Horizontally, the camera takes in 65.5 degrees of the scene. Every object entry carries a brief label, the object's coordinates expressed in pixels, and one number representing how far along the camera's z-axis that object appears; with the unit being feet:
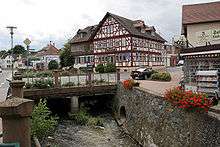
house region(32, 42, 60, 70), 117.47
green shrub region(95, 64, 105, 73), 86.23
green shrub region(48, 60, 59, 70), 116.17
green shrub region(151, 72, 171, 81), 57.32
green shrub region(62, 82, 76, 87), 44.91
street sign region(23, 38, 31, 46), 52.15
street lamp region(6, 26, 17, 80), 50.60
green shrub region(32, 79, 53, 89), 42.55
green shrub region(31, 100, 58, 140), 20.81
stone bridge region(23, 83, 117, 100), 41.20
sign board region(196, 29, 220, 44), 35.93
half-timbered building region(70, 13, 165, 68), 96.64
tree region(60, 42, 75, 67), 123.45
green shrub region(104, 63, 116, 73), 83.52
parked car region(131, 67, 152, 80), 64.20
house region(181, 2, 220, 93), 31.51
